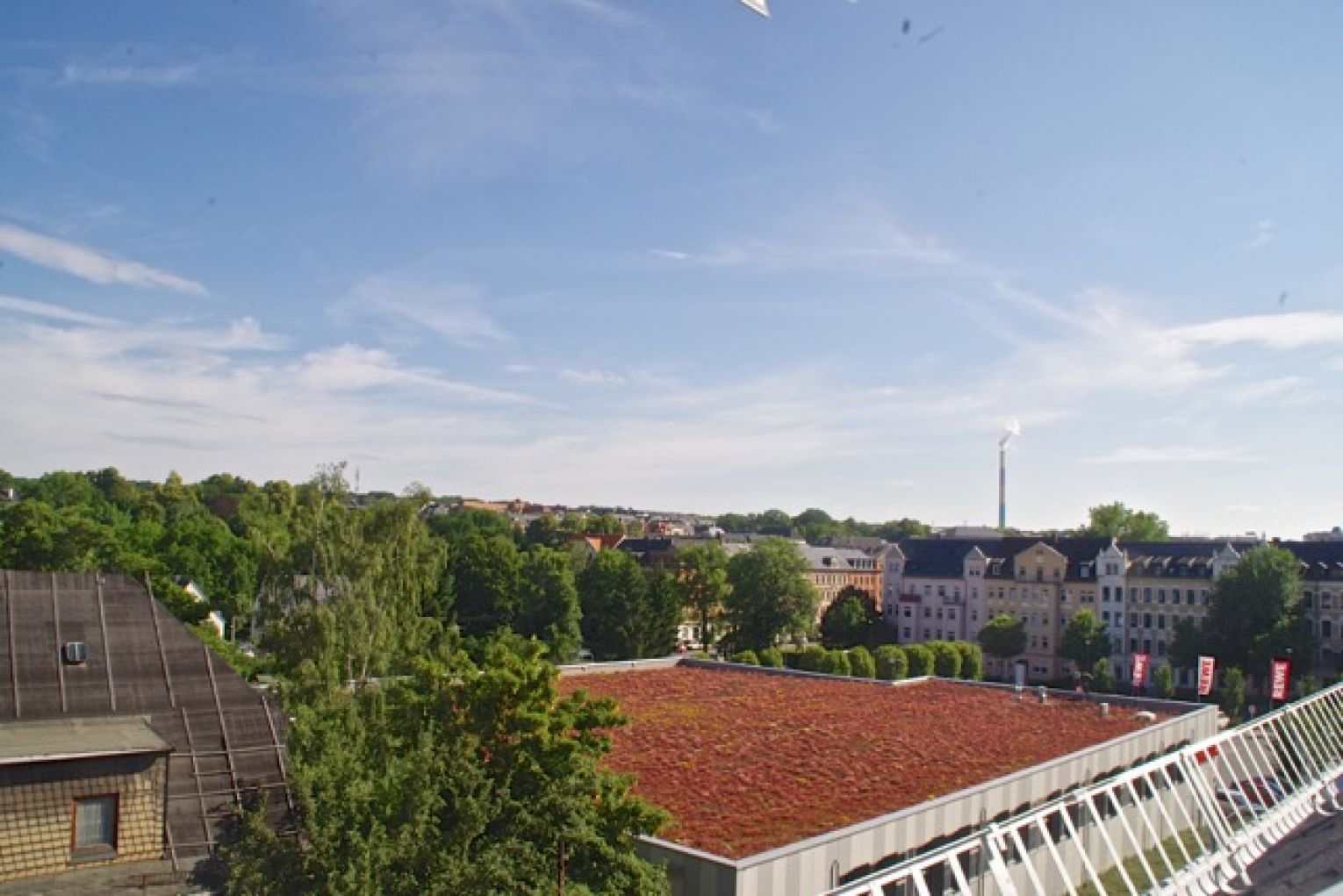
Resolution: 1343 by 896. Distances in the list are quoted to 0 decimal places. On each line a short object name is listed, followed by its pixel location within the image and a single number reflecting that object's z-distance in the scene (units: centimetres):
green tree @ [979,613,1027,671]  7519
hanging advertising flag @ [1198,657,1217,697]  4625
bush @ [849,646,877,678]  5766
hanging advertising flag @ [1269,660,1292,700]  4384
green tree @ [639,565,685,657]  6819
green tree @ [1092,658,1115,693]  6231
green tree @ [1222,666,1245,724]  5716
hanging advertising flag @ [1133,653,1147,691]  4969
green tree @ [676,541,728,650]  7912
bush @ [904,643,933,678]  6131
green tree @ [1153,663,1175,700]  6097
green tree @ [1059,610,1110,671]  6988
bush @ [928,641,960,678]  6328
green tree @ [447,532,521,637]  7194
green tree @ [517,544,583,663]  6731
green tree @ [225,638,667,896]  1201
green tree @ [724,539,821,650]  7525
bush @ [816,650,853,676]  5512
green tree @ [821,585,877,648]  7881
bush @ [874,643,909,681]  5850
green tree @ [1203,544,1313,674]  6141
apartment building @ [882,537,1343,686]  6856
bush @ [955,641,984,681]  6612
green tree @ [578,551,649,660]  6725
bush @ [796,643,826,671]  5647
